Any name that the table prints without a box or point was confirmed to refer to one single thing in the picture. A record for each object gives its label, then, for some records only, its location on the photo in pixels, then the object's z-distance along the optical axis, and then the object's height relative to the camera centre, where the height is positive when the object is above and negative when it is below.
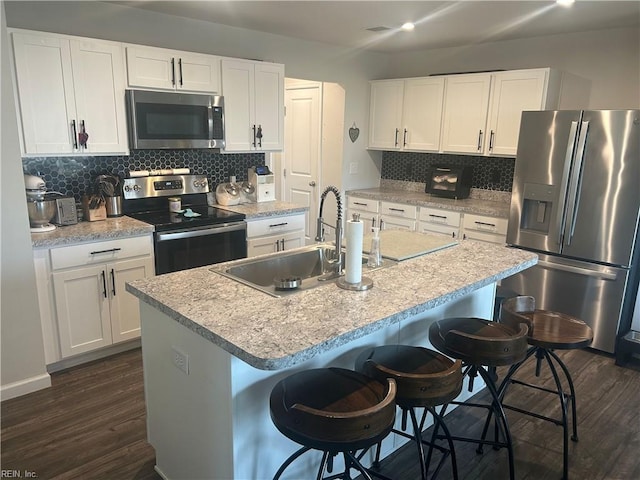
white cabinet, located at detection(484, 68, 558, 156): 4.00 +0.43
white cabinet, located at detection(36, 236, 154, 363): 2.92 -0.97
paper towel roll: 1.92 -0.44
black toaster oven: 4.72 -0.33
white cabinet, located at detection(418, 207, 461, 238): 4.45 -0.70
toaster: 3.13 -0.47
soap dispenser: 2.30 -0.53
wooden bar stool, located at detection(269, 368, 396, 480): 1.38 -0.84
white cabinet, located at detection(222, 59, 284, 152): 3.82 +0.34
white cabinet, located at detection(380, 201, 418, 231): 4.77 -0.70
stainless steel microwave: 3.32 +0.17
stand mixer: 2.96 -0.41
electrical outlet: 1.80 -0.84
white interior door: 5.48 +0.00
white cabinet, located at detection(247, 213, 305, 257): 3.85 -0.75
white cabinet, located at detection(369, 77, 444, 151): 4.77 +0.36
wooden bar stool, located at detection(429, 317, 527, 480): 1.89 -0.83
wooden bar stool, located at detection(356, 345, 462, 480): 1.64 -0.85
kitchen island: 1.56 -0.70
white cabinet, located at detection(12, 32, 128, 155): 2.85 +0.30
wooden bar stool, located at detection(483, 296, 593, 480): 2.19 -0.87
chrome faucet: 2.22 -0.46
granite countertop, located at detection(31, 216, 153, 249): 2.82 -0.58
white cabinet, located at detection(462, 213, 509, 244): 4.15 -0.70
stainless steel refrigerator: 3.30 -0.45
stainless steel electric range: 3.35 -0.58
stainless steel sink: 2.03 -0.60
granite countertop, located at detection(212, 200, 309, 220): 3.84 -0.54
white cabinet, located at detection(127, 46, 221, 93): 3.27 +0.53
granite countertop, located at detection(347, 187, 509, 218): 4.27 -0.52
